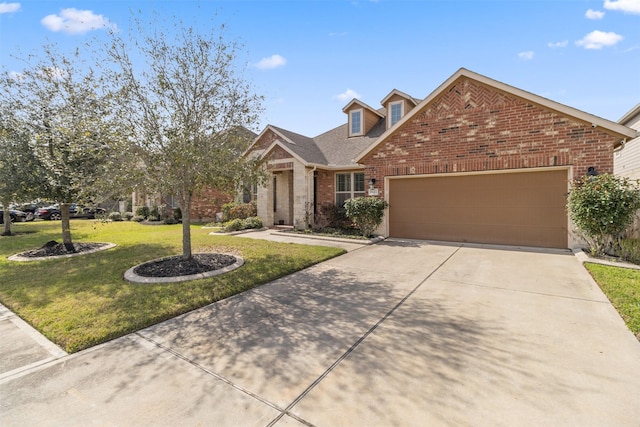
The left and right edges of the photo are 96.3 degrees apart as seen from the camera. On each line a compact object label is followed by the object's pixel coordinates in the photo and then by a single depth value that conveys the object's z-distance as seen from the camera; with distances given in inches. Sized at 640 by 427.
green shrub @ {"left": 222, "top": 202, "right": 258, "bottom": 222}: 636.7
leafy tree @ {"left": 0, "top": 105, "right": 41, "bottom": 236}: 316.5
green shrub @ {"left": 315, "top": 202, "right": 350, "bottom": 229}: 519.7
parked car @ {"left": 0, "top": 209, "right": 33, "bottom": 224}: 836.4
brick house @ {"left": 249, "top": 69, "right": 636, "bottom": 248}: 335.0
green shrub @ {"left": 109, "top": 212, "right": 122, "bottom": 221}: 821.6
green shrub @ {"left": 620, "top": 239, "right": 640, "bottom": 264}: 269.1
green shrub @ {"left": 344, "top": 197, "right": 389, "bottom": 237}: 431.8
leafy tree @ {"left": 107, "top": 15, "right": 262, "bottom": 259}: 236.4
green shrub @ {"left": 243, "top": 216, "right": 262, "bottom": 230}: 556.4
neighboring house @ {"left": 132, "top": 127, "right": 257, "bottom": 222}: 767.7
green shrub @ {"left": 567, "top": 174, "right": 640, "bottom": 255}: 272.1
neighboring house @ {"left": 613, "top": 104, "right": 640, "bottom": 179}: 462.5
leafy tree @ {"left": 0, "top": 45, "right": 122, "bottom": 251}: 309.3
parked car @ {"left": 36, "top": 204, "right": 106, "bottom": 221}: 901.2
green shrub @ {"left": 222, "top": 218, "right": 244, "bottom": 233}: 536.4
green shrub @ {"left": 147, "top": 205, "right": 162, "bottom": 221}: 757.9
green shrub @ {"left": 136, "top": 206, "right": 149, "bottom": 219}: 797.9
